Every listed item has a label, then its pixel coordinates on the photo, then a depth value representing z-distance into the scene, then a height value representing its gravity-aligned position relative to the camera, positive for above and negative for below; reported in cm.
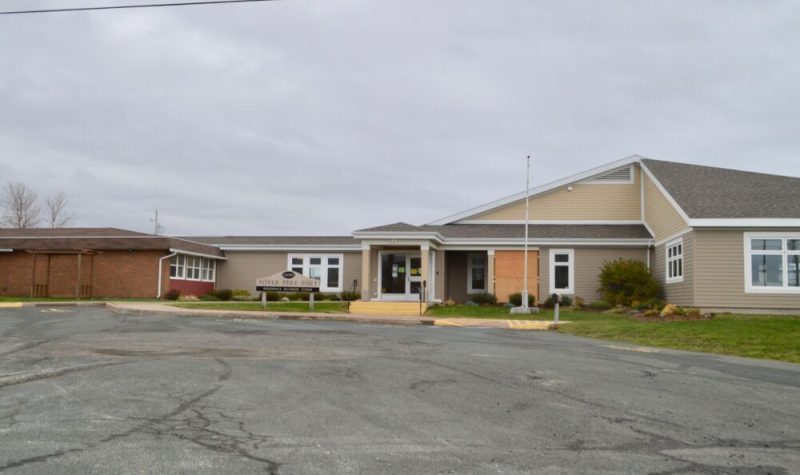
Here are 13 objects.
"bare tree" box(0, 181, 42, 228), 6344 +618
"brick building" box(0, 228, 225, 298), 3403 +85
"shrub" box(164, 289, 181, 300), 3347 -57
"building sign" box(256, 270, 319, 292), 2741 +7
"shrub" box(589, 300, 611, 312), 2911 -63
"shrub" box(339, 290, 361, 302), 3374 -48
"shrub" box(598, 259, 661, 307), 2842 +32
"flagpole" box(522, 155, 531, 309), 2741 -23
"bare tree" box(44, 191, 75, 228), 6661 +617
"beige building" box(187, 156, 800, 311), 2402 +189
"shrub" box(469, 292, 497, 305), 3156 -44
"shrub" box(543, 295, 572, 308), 3023 -53
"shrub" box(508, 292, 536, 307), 3095 -44
